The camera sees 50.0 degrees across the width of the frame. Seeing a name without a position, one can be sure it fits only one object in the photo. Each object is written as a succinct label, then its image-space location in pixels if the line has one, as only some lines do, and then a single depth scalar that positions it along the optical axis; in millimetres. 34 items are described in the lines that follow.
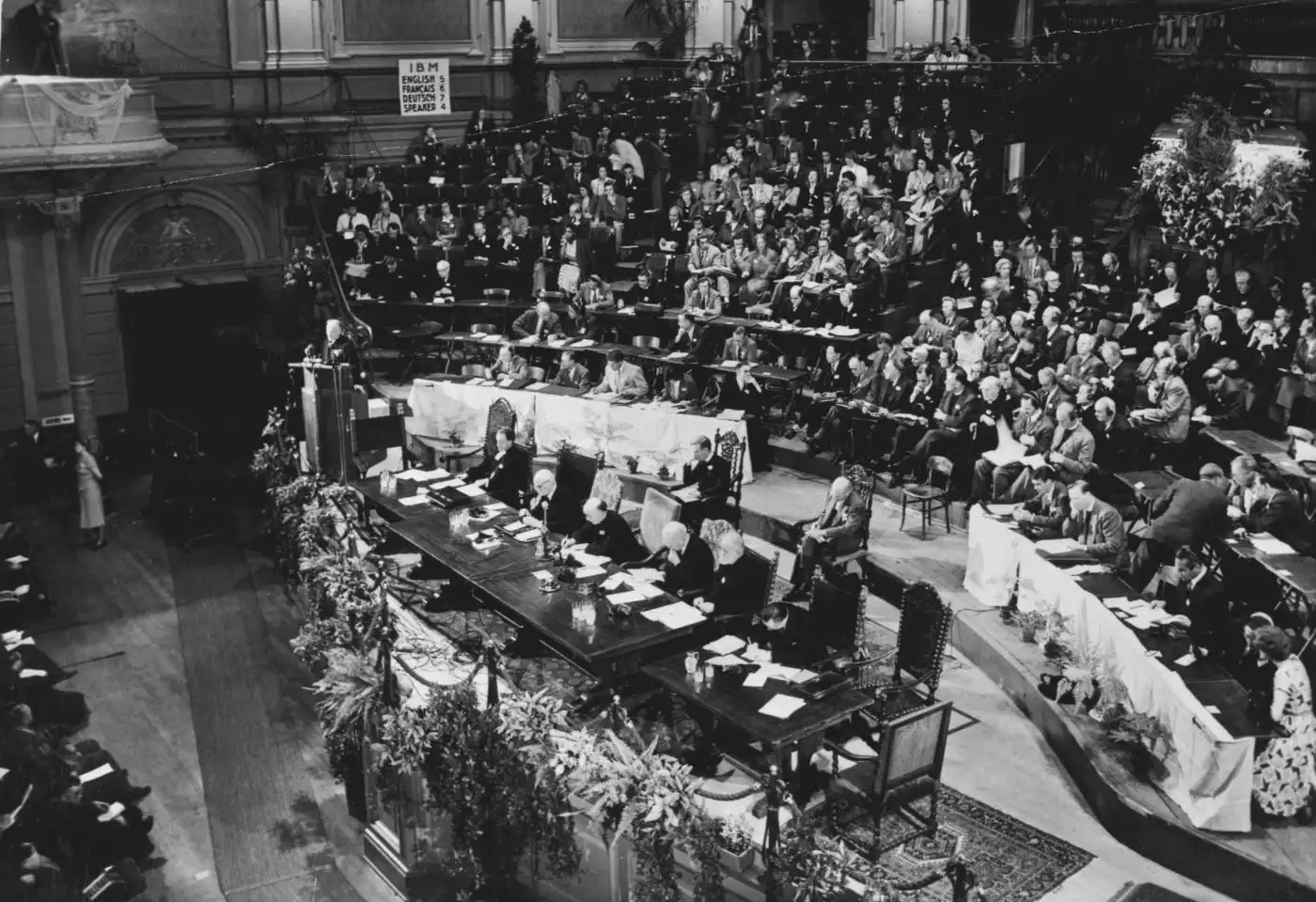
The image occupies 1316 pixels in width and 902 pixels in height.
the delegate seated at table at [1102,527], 9797
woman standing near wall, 13359
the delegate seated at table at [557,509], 11203
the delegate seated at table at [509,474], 12164
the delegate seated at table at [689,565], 9461
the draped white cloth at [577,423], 13492
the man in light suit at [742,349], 14445
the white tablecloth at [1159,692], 7570
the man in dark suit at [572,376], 14656
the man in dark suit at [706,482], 11219
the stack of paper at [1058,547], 9961
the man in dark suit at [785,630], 8531
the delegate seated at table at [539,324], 15750
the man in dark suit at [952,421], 12500
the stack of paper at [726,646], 8219
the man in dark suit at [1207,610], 8711
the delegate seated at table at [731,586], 9031
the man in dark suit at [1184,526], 9648
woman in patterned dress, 7594
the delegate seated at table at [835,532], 10438
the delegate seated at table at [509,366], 15010
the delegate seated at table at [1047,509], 10375
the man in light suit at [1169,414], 11805
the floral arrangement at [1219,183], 14789
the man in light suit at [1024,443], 11648
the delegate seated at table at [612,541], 10297
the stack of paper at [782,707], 7496
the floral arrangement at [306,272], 17625
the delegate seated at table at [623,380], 14070
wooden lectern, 12141
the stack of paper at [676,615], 8656
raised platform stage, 7457
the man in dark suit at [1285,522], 9781
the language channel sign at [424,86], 19984
